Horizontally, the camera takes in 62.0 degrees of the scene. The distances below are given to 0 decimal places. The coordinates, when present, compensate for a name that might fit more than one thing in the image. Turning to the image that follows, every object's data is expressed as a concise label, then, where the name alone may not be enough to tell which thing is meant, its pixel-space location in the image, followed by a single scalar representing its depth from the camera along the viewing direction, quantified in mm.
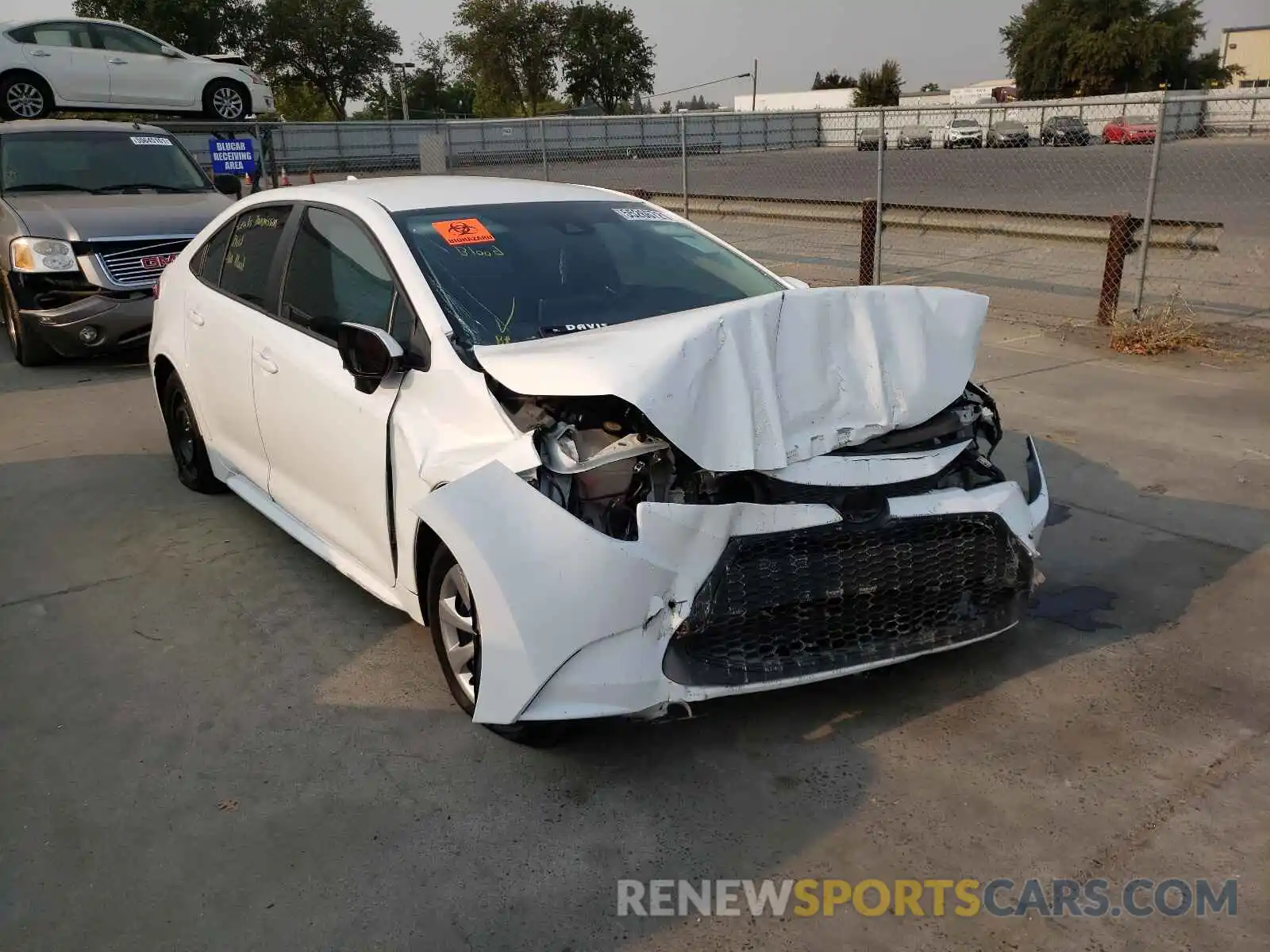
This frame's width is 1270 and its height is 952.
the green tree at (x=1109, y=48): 71312
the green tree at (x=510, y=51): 69375
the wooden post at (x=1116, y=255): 8859
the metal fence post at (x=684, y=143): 11758
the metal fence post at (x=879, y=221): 10125
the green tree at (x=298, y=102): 64438
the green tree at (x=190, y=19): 53125
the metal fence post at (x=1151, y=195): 8406
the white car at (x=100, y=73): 15602
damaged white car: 2941
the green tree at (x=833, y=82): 106844
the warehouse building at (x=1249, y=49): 107500
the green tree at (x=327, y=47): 60406
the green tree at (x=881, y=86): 77188
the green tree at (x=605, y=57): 72688
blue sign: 13922
